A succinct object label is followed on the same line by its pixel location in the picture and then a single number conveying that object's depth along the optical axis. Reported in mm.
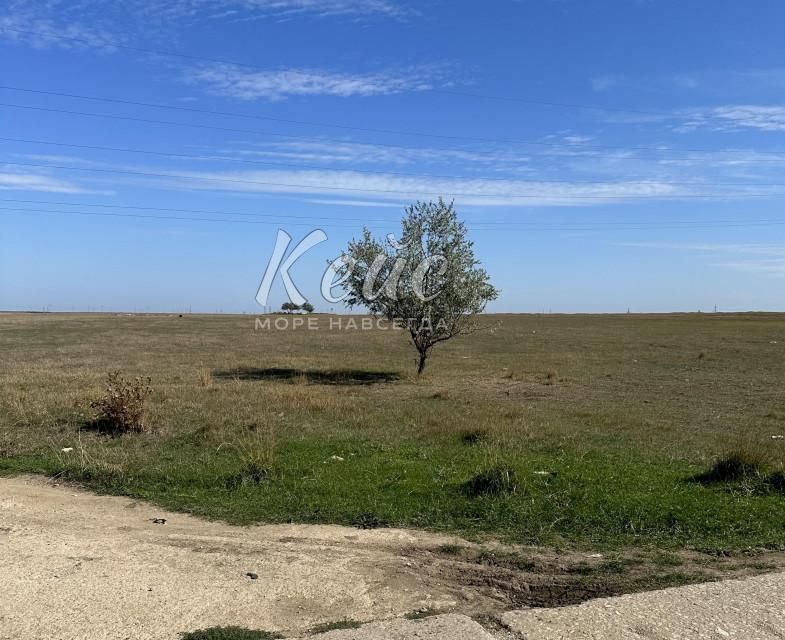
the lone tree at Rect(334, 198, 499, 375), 27484
